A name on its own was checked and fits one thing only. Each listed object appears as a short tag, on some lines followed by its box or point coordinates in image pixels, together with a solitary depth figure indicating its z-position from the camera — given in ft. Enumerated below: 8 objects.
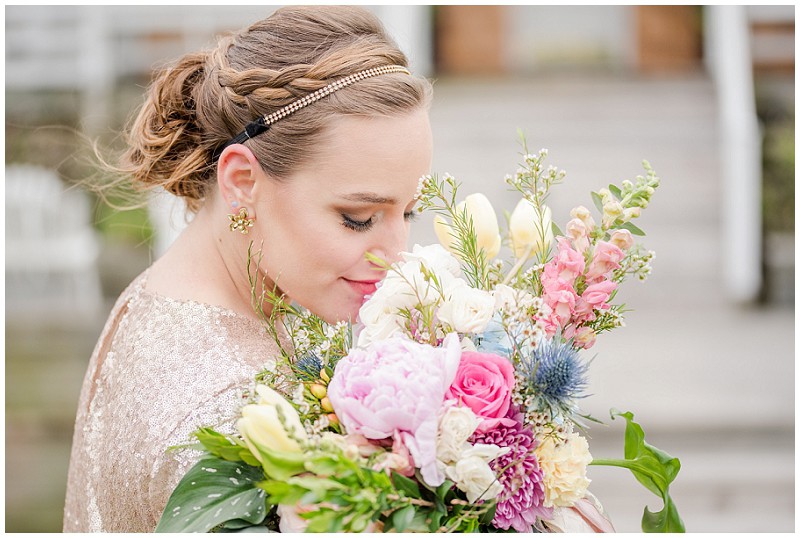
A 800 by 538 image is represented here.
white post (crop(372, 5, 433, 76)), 30.50
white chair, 27.17
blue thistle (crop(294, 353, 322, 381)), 5.02
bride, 5.68
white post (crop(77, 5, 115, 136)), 29.43
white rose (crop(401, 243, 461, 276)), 5.13
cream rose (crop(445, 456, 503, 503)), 4.36
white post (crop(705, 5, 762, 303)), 26.16
